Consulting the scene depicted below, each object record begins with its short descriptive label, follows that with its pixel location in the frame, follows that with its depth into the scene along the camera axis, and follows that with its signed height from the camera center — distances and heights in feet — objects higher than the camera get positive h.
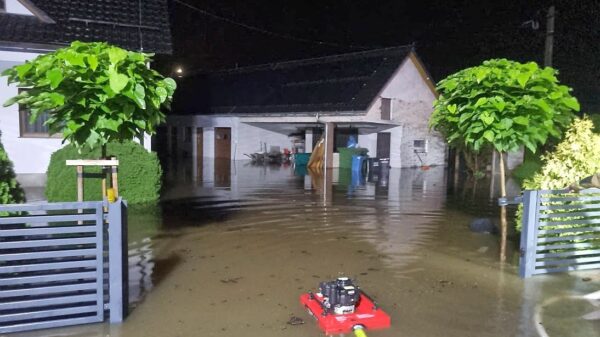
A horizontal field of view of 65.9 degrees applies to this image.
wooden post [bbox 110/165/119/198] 19.12 -1.19
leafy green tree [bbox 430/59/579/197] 19.98 +2.22
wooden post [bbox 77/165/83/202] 20.45 -1.52
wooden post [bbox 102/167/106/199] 20.10 -1.31
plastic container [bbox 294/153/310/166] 80.53 -1.41
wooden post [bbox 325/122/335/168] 72.54 +1.15
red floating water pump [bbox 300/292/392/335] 14.52 -5.33
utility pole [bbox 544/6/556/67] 55.57 +14.67
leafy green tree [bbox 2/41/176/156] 14.78 +1.92
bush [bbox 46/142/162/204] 31.71 -2.01
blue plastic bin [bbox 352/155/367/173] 70.74 -1.73
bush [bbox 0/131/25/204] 18.30 -1.47
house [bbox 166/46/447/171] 74.59 +7.14
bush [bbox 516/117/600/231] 22.56 -0.21
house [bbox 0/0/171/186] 39.01 +10.02
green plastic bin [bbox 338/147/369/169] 74.74 -0.37
